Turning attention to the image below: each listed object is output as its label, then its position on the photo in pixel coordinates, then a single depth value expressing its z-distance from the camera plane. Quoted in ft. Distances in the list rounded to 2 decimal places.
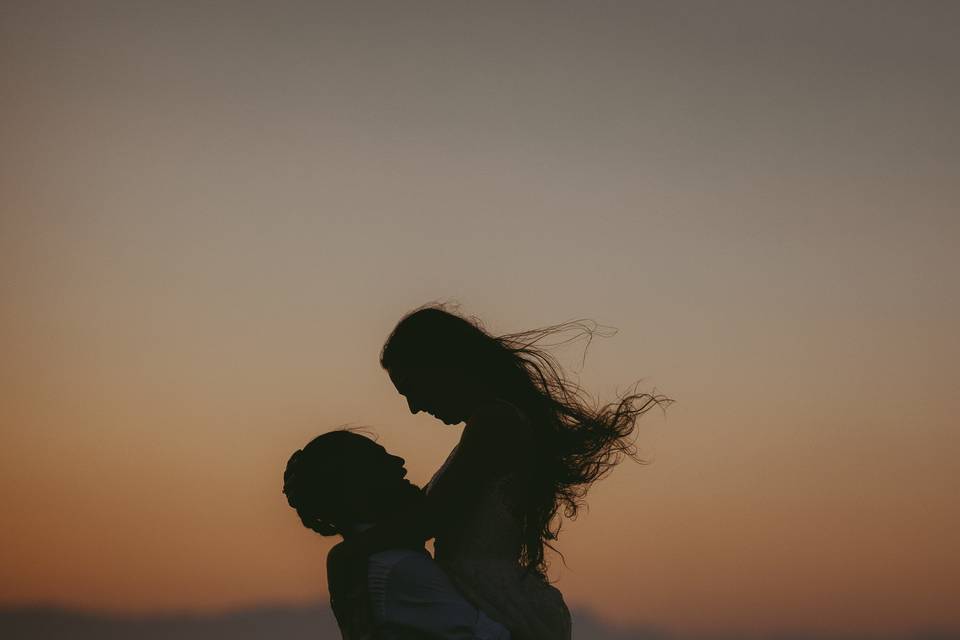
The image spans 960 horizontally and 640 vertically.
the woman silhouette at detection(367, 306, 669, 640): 15.12
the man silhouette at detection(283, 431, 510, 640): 13.83
